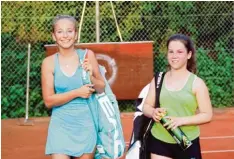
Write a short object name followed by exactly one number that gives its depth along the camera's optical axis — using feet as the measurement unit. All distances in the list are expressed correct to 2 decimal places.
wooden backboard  44.98
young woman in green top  14.16
